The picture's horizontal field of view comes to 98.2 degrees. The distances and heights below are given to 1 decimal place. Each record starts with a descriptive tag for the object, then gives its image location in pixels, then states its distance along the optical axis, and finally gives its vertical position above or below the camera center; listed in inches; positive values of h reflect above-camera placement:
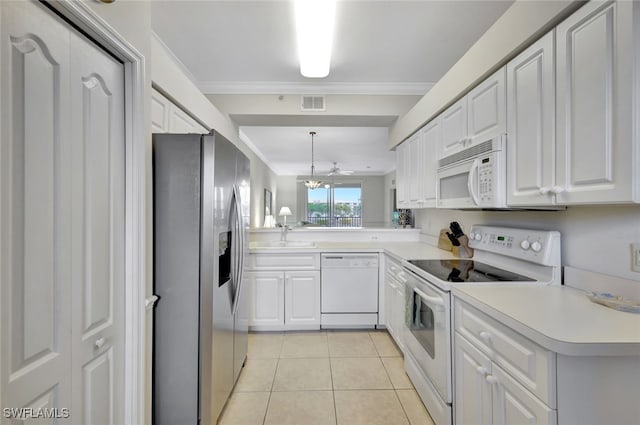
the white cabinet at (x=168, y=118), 68.6 +26.5
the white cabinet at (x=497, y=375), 36.7 -25.4
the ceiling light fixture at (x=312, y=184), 281.6 +29.0
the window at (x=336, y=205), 388.5 +10.6
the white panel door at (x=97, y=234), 37.4 -3.2
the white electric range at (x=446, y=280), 59.9 -15.5
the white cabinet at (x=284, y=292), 117.1 -33.7
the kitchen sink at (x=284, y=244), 133.5 -15.7
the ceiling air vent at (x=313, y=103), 122.4 +48.4
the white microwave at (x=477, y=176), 61.6 +9.3
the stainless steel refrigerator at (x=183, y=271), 56.8 -12.1
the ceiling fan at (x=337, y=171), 300.3 +51.9
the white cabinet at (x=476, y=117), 62.6 +25.1
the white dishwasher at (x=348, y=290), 119.3 -33.4
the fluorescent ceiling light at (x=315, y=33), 65.9 +48.7
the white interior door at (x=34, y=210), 28.7 +0.2
